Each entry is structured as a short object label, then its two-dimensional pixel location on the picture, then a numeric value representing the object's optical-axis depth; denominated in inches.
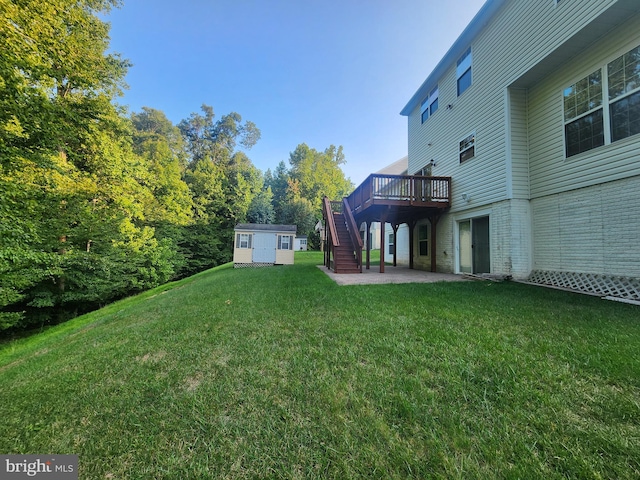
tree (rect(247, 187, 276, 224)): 1098.7
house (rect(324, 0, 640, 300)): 194.9
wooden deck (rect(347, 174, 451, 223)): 339.0
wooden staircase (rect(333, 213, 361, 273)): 354.9
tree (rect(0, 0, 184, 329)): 222.1
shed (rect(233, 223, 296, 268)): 613.9
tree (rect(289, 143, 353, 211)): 1325.0
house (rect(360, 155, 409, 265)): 506.3
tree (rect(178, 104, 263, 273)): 881.5
